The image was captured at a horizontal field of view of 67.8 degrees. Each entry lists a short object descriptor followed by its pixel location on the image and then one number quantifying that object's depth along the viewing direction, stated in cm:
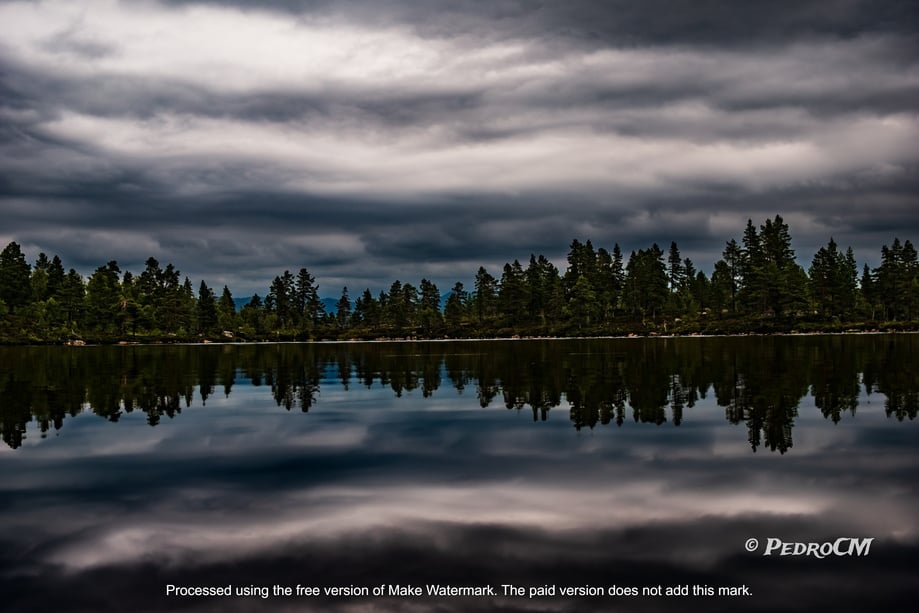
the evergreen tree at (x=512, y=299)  18600
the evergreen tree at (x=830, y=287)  15612
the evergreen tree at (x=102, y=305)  17700
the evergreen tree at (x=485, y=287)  19800
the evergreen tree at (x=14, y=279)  18138
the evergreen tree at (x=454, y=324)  18146
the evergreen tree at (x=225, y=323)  19522
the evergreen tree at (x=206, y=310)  19312
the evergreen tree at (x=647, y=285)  17762
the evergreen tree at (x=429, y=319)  19132
